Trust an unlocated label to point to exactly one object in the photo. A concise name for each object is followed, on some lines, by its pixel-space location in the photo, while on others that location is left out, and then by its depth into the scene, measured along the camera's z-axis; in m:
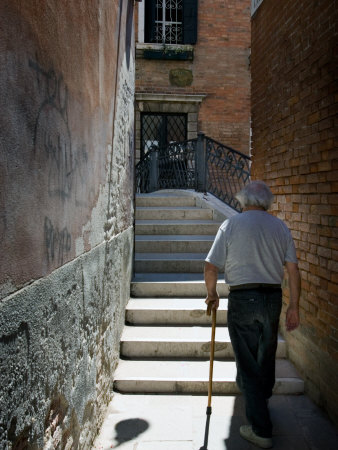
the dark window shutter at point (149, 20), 12.41
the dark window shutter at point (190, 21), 12.25
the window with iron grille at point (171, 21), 12.30
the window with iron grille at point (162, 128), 12.86
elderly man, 3.22
